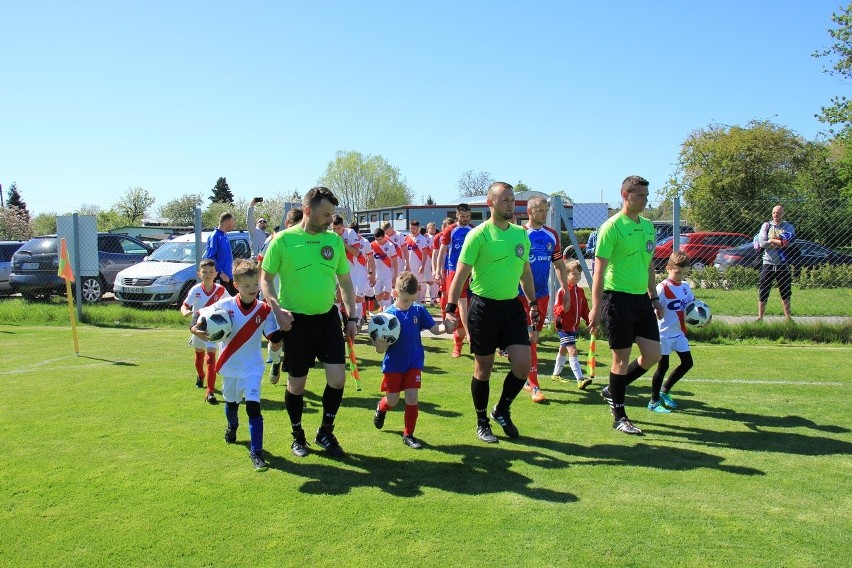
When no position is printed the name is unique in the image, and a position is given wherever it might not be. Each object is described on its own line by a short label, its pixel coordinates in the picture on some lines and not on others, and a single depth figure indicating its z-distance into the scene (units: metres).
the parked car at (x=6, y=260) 19.05
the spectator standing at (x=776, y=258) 11.43
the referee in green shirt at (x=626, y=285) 5.92
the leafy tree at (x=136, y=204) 70.62
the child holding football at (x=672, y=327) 6.94
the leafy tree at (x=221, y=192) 93.08
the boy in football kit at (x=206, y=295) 7.46
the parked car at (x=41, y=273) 17.12
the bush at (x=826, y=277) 13.60
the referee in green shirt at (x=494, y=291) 5.68
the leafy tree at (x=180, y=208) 72.56
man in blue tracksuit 9.47
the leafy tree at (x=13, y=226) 43.22
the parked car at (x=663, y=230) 17.05
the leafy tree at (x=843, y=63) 28.58
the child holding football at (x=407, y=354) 5.66
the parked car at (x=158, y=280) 15.45
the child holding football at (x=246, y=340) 5.31
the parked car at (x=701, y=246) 15.14
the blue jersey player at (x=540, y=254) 7.18
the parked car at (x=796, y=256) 12.34
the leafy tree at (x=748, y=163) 33.78
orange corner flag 10.31
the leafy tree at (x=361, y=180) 75.75
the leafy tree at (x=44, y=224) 59.99
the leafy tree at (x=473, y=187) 88.04
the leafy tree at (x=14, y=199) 80.12
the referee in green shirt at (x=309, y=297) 5.22
